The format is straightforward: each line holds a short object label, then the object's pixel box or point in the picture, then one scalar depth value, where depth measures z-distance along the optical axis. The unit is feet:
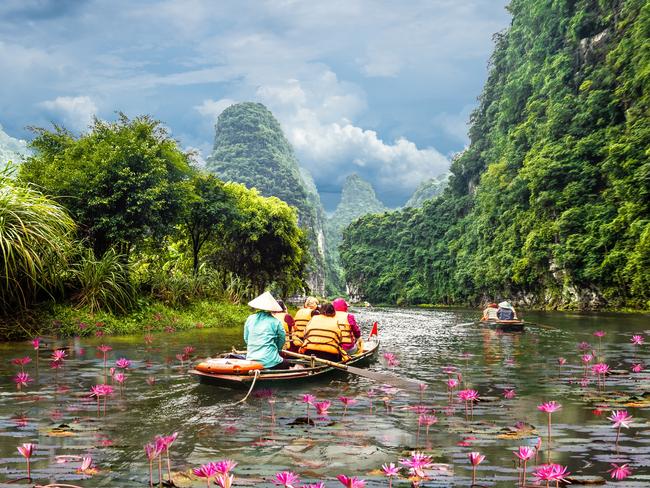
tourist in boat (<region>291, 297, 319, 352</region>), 41.06
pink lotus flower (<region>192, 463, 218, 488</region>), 10.44
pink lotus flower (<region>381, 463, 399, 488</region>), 12.21
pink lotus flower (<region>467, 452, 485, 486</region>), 12.30
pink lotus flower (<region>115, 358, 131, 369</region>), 24.51
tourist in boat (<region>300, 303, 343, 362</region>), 35.01
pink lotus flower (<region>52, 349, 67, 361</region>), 27.52
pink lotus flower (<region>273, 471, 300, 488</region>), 9.85
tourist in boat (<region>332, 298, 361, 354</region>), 39.63
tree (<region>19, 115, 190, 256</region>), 62.08
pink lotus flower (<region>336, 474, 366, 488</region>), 9.68
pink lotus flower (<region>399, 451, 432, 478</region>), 11.98
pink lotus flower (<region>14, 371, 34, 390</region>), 27.09
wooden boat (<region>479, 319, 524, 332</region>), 72.38
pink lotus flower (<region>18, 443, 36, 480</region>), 12.32
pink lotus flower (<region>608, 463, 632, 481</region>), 14.24
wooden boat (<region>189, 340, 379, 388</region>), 27.94
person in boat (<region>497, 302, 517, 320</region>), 74.84
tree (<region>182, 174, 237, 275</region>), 90.89
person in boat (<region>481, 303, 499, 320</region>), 85.40
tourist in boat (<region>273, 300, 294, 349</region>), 44.83
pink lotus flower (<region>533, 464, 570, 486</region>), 11.03
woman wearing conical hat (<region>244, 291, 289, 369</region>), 30.04
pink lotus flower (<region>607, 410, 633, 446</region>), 14.93
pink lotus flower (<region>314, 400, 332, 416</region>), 17.60
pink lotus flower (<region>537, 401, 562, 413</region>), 15.00
